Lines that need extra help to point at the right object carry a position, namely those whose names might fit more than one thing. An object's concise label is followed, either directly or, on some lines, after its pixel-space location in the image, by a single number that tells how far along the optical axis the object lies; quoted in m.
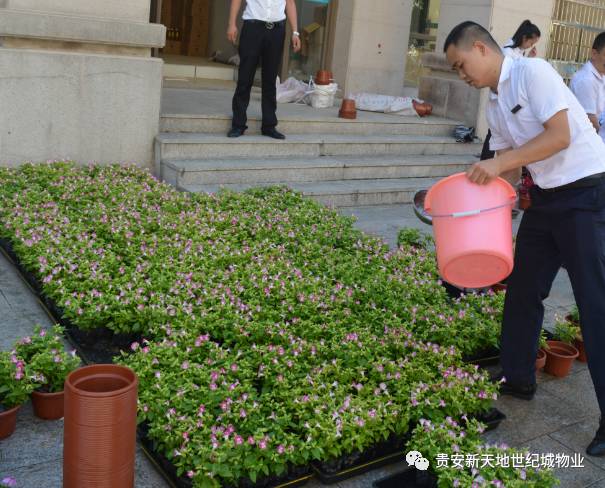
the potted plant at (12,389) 3.63
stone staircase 8.28
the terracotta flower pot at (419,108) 11.50
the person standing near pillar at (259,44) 8.30
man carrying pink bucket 3.65
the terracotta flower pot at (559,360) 4.92
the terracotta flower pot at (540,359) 4.92
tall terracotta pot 2.79
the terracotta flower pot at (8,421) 3.59
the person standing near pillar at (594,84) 6.62
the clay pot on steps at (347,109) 10.31
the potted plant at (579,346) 5.22
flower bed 3.61
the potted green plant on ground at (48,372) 3.77
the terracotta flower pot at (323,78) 11.41
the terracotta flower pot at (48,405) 3.77
